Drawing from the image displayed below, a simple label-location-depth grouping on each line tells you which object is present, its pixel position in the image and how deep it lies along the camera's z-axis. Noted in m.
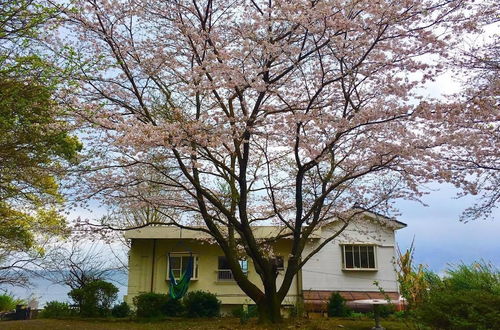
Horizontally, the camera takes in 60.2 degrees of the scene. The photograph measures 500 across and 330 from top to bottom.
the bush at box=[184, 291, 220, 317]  11.54
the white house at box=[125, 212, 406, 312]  13.63
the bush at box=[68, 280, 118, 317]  11.53
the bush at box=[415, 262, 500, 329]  5.17
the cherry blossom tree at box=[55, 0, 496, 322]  6.52
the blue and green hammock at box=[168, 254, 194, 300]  11.02
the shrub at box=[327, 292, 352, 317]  11.67
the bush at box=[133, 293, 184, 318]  11.38
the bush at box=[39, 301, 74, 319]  11.59
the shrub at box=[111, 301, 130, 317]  11.69
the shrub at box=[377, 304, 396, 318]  10.52
